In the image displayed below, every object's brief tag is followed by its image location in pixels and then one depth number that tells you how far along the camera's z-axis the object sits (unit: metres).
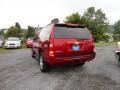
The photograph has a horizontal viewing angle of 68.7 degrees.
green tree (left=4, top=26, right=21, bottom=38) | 28.98
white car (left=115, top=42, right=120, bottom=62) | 3.83
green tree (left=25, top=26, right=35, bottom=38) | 26.25
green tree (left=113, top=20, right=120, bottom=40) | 33.96
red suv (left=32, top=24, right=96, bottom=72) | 3.22
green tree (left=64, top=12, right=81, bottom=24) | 22.43
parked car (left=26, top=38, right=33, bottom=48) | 9.57
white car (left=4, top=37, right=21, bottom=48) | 9.16
